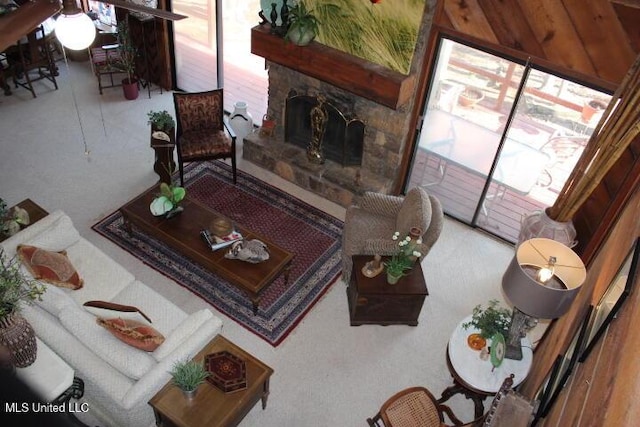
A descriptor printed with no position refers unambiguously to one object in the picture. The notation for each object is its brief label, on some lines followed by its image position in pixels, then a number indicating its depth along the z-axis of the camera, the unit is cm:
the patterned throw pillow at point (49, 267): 474
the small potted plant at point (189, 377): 397
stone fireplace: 599
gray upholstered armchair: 547
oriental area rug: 561
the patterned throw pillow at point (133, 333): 414
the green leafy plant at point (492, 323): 453
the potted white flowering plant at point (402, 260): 516
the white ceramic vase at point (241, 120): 757
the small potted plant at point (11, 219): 518
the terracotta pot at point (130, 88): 830
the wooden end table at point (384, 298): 523
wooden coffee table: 531
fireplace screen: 671
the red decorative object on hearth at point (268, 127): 731
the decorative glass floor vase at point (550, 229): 537
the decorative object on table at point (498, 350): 432
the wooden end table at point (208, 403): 400
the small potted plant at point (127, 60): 792
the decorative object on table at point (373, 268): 529
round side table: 442
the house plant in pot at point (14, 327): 368
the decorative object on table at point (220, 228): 553
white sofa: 402
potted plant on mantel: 609
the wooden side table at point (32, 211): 547
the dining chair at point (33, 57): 799
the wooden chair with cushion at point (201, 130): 677
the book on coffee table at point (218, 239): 548
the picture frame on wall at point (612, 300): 230
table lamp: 376
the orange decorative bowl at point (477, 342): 460
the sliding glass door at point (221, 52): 760
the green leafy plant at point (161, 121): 668
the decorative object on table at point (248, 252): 537
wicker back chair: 419
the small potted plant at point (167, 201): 566
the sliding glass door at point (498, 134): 562
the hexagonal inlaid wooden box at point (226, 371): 418
